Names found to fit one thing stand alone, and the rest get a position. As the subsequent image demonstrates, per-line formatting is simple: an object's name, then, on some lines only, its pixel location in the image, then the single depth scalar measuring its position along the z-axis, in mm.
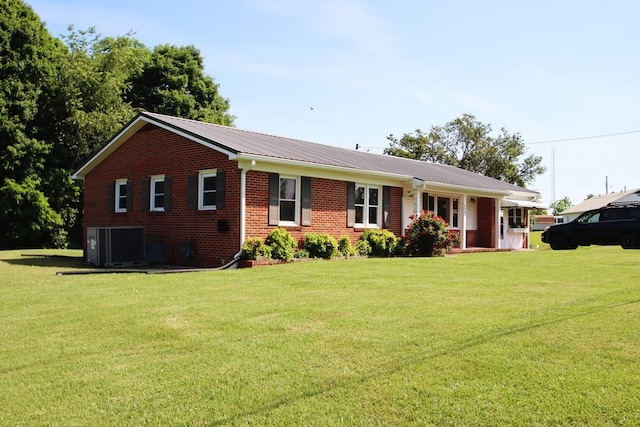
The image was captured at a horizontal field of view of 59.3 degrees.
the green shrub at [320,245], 17353
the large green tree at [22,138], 27172
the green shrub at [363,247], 19047
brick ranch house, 16250
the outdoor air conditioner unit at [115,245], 16688
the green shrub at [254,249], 15523
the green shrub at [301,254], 16844
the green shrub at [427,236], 19953
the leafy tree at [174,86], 38938
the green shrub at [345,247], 18311
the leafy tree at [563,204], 137125
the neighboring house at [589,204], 69438
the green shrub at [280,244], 16078
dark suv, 21703
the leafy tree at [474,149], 56344
